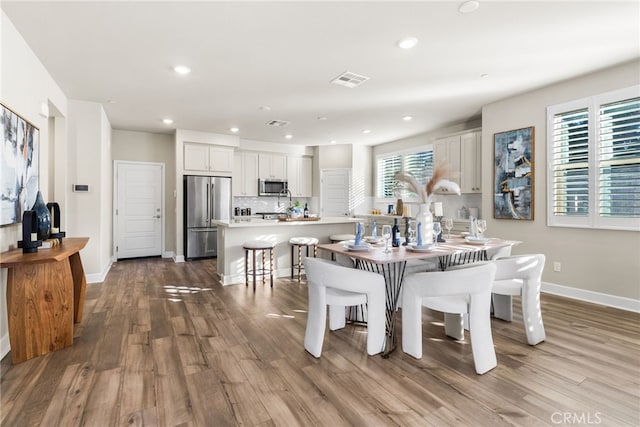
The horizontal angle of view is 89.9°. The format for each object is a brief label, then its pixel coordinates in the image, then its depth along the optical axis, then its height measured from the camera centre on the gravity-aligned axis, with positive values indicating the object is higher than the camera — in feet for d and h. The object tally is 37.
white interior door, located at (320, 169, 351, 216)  25.53 +1.59
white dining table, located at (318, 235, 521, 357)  7.98 -1.11
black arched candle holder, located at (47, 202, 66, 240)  10.83 -0.27
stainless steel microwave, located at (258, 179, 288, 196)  25.03 +1.96
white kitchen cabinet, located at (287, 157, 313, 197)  26.32 +2.97
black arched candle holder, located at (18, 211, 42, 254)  8.25 -0.60
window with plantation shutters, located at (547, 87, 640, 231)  11.12 +1.88
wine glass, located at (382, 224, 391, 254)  9.03 -0.64
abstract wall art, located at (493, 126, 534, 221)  13.91 +1.69
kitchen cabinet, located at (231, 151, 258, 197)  24.35 +2.84
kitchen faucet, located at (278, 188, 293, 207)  25.70 +1.64
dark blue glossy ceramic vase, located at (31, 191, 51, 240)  8.91 -0.17
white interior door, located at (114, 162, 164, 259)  21.25 +0.14
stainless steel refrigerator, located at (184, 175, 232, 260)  21.15 +0.01
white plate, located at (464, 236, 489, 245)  10.18 -0.92
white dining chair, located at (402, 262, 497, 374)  7.10 -2.05
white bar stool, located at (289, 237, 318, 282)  15.64 -1.61
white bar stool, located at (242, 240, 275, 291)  14.70 -2.15
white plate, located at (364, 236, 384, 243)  9.99 -0.89
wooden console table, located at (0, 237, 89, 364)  7.68 -2.27
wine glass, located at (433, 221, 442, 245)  9.89 -0.54
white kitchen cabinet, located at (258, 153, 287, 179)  25.26 +3.63
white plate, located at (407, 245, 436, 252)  8.71 -1.02
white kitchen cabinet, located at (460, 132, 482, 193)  16.97 +2.68
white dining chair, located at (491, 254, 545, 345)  8.46 -1.98
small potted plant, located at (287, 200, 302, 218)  18.55 -0.04
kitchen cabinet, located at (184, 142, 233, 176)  21.45 +3.65
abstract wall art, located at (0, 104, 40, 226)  8.12 +1.27
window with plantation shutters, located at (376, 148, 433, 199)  21.80 +3.22
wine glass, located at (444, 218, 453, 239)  10.71 -0.38
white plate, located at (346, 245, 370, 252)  8.66 -1.00
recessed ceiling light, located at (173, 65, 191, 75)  11.21 +5.06
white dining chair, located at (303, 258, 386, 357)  7.56 -2.05
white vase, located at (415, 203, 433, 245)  9.54 -0.31
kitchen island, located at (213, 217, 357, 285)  15.53 -1.26
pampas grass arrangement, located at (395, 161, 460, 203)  9.91 +0.89
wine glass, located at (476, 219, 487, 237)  10.64 -0.48
